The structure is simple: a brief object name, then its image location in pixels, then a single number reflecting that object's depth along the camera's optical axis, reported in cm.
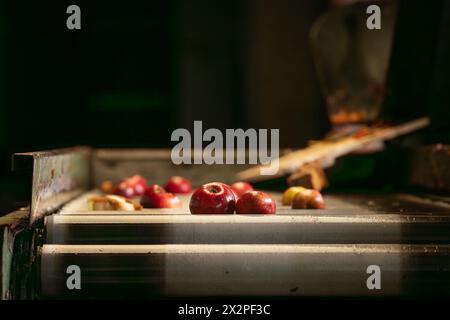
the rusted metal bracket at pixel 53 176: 195
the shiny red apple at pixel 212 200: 230
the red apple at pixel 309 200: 245
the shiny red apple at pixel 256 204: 225
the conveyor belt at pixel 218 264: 191
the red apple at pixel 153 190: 271
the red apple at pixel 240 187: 299
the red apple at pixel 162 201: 263
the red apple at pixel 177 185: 330
